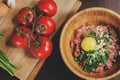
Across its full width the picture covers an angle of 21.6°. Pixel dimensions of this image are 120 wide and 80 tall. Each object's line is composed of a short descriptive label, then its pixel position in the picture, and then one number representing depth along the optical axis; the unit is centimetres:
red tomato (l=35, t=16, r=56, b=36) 118
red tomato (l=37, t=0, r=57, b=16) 121
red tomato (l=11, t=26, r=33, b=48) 119
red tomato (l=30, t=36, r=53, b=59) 117
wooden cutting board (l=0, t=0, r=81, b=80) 122
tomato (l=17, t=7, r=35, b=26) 120
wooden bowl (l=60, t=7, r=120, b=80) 113
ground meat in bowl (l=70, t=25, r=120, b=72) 118
